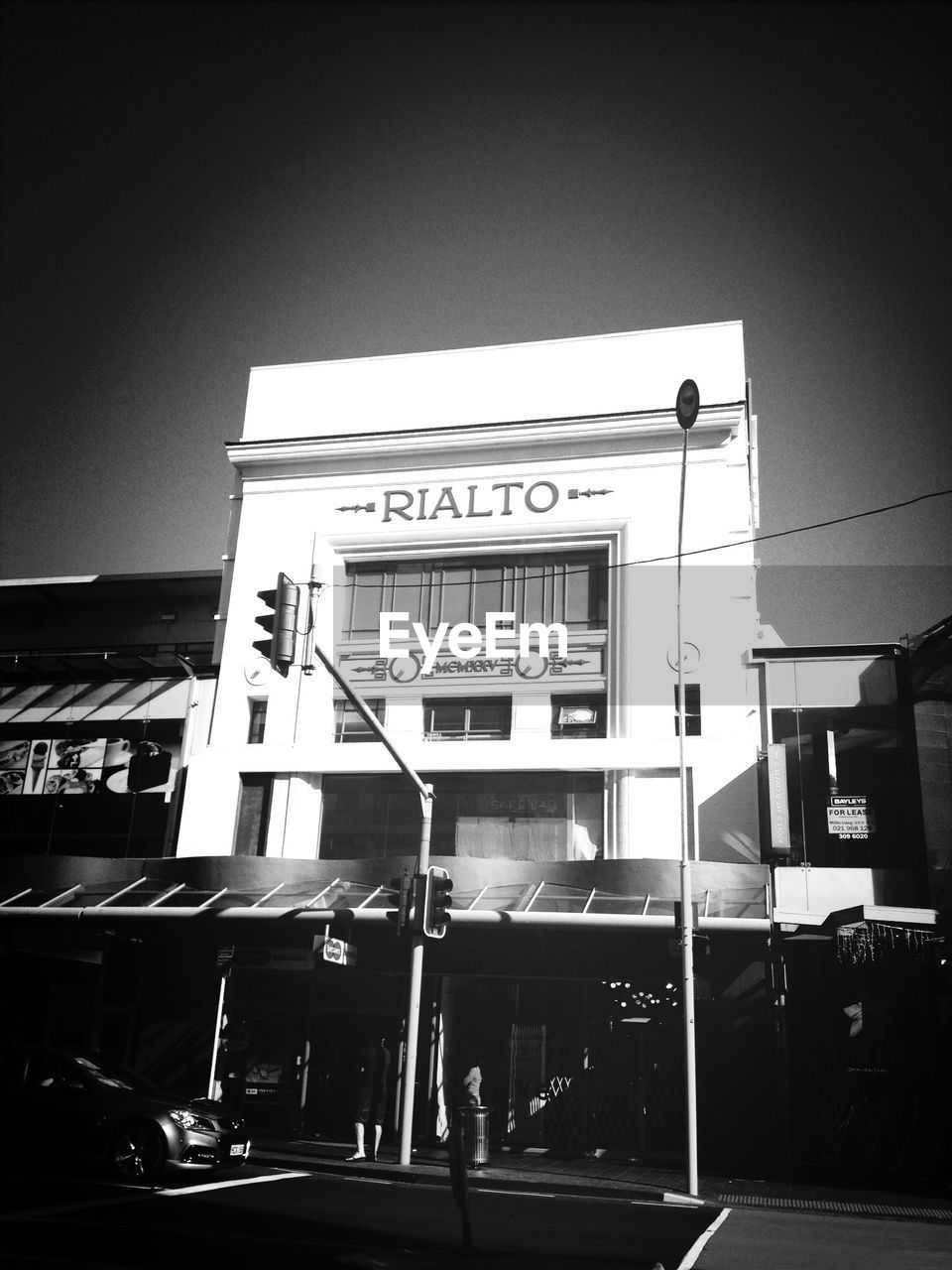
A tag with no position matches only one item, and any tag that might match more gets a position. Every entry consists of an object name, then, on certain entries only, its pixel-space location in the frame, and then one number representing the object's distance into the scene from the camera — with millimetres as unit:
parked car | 13930
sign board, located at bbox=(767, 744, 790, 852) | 23156
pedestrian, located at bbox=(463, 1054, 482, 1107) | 19500
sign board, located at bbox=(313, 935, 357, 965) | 19969
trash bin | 19156
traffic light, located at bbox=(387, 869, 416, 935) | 17906
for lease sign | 24297
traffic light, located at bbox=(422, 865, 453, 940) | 17719
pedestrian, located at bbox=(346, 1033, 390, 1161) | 18703
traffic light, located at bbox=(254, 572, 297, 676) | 13602
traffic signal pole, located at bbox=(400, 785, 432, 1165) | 17297
